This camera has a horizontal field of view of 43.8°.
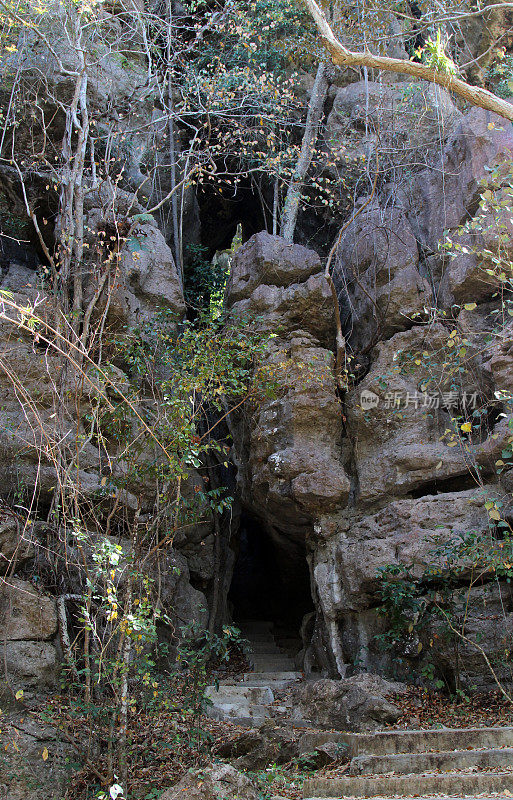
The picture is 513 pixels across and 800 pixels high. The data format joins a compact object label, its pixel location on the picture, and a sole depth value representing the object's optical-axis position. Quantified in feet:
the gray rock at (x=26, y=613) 20.58
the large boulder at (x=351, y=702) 18.92
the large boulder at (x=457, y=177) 29.73
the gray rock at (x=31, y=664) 20.11
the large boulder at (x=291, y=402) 27.37
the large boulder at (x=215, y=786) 12.32
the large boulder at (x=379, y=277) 30.50
